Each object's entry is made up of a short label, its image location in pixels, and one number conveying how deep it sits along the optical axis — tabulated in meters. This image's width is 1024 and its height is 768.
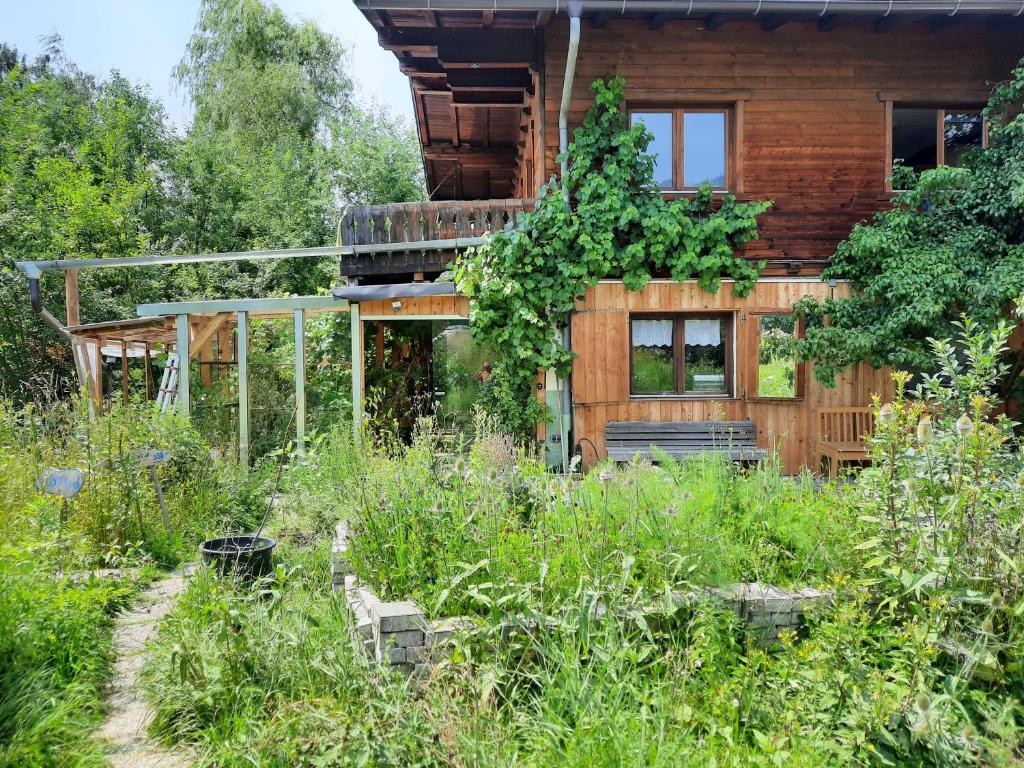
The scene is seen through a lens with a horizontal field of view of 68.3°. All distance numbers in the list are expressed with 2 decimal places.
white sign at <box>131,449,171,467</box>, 6.09
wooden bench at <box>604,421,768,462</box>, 9.27
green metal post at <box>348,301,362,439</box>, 9.38
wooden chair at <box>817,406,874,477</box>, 8.38
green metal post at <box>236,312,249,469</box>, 9.66
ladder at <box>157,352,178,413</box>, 12.05
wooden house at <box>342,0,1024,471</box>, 9.46
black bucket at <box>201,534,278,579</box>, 4.71
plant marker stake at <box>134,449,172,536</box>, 6.09
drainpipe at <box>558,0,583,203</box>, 8.23
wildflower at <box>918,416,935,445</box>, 3.09
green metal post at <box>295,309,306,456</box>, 9.65
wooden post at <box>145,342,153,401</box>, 14.57
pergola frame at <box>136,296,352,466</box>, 9.75
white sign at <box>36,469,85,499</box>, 5.30
